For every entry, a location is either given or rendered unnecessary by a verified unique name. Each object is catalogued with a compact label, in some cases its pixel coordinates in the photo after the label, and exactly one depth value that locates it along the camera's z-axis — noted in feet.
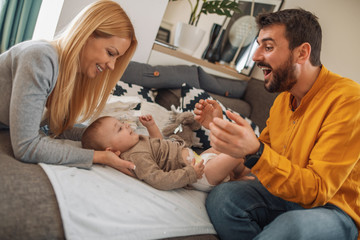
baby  4.03
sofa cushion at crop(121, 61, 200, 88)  6.81
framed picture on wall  9.66
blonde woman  3.18
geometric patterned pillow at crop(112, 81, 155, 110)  6.15
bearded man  3.29
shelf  7.96
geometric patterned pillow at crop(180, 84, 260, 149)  6.21
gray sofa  2.52
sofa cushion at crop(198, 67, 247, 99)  8.15
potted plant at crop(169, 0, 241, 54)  8.30
